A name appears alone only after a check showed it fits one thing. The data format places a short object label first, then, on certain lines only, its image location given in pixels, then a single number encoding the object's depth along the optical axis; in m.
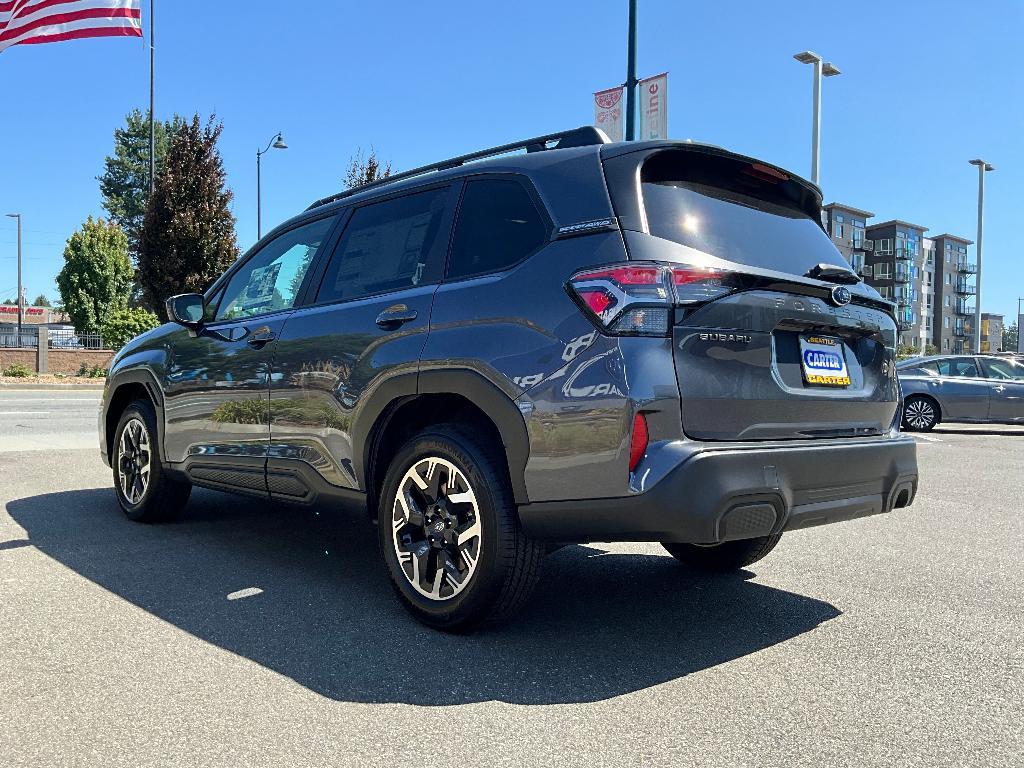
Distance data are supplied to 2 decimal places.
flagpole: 27.67
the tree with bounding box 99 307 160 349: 33.25
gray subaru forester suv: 2.99
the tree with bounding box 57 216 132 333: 50.47
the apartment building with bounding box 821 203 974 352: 91.31
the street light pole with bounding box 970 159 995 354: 33.31
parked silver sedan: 15.88
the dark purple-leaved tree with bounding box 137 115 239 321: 28.38
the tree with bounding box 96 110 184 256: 67.81
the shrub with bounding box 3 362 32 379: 29.59
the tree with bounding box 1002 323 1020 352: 170.60
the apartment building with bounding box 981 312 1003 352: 138.00
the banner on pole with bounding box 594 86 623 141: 13.62
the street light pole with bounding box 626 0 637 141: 13.60
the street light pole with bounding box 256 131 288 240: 33.72
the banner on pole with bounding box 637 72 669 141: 13.05
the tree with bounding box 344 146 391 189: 25.52
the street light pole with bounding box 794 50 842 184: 20.00
